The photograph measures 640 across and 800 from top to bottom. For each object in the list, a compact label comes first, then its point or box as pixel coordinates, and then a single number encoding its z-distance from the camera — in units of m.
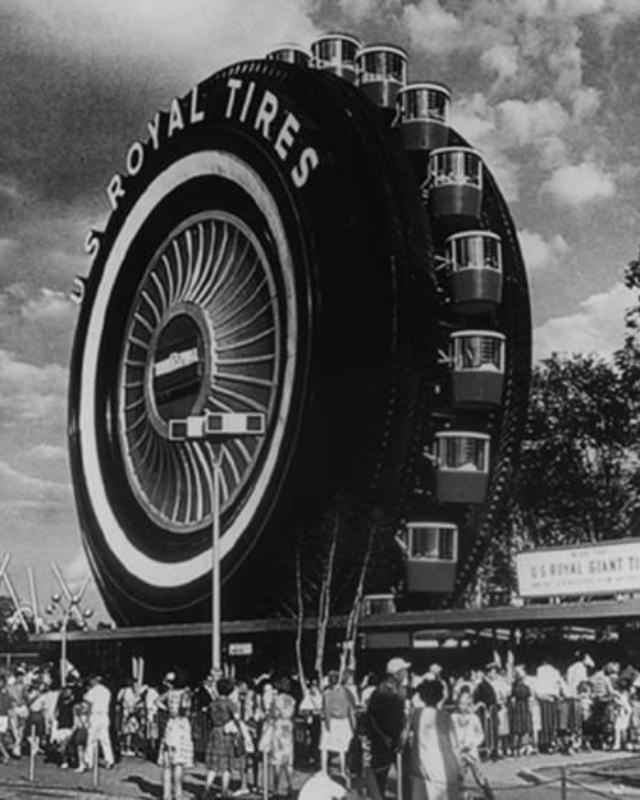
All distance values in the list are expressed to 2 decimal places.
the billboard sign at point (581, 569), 35.88
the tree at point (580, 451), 62.66
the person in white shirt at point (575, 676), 31.26
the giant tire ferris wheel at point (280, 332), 41.44
